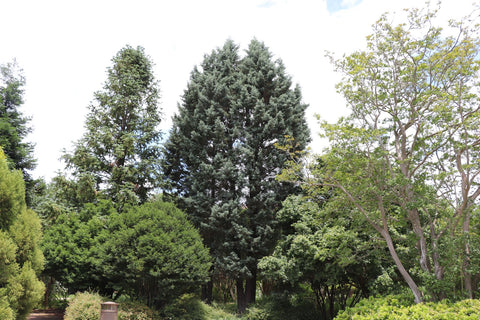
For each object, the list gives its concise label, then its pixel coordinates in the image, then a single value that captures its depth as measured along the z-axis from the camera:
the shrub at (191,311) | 12.28
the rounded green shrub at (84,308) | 10.29
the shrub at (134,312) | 10.56
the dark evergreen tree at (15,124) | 15.81
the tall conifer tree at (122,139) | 15.34
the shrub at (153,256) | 11.13
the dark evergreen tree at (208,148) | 15.27
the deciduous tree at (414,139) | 8.20
